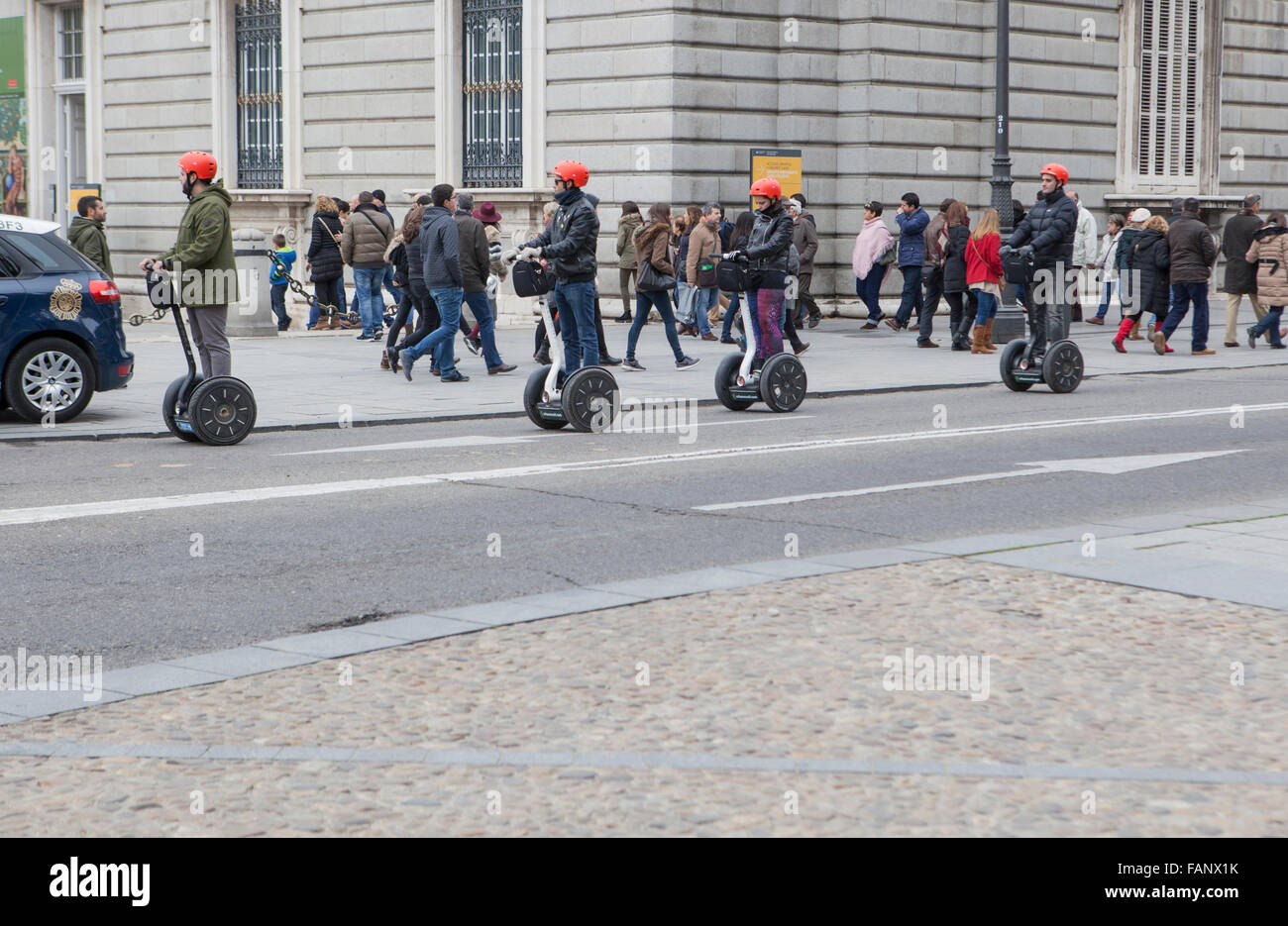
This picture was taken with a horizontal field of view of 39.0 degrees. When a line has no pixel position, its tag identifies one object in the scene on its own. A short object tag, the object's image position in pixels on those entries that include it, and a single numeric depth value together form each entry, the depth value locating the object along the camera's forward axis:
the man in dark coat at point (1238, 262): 21.70
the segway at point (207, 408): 11.82
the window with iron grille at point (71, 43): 33.06
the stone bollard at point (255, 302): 21.70
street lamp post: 21.67
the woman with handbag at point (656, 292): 17.98
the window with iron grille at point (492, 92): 25.64
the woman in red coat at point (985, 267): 20.09
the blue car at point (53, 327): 13.13
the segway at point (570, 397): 12.48
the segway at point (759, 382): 13.90
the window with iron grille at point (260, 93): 29.16
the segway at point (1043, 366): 15.69
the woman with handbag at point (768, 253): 13.22
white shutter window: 28.62
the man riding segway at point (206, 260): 11.97
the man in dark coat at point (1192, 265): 20.44
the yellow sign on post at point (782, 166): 23.61
